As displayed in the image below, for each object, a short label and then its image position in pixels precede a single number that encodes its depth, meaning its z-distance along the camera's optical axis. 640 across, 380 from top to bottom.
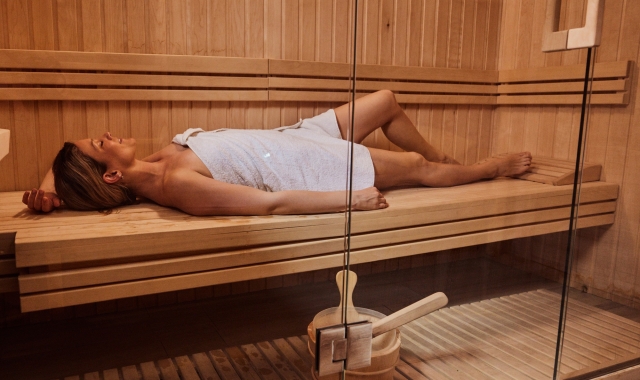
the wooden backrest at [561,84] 1.20
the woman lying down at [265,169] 1.13
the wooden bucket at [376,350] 1.13
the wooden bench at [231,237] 1.10
